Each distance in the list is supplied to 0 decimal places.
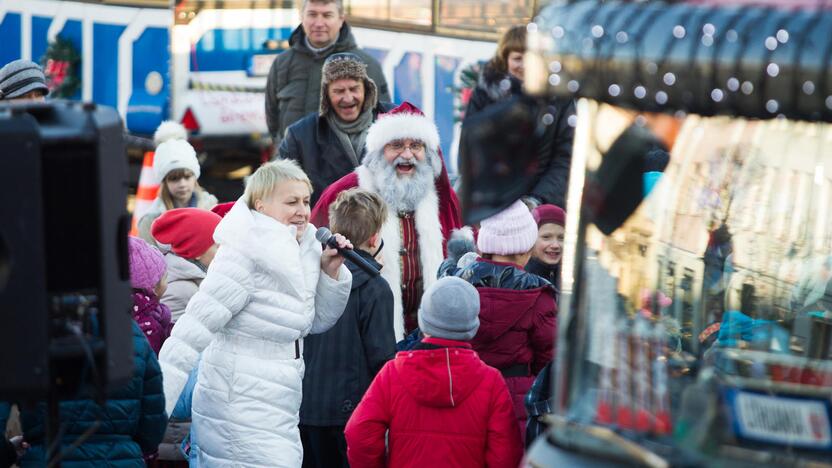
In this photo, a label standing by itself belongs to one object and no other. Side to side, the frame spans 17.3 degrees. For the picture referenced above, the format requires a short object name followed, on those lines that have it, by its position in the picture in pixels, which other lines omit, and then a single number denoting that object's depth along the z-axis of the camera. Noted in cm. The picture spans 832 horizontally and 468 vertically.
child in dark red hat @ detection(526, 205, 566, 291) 1472
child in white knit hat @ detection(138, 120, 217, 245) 1839
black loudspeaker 835
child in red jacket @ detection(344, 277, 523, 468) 1120
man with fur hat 1645
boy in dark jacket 1319
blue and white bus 2443
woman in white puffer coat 1220
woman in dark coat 1460
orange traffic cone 2240
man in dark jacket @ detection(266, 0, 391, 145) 1795
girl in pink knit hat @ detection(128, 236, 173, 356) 1232
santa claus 1484
